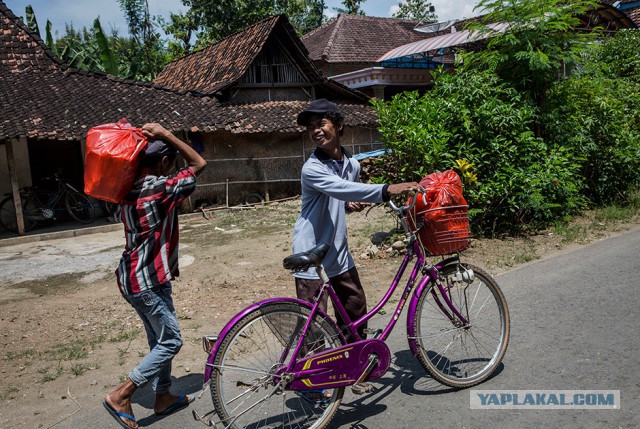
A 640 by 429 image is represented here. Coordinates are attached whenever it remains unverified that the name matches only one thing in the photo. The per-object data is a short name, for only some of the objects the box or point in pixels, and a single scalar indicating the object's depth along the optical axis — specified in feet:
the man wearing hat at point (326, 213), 10.90
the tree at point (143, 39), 92.73
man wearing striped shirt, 10.48
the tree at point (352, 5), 115.03
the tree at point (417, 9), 140.76
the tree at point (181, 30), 89.97
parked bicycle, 42.91
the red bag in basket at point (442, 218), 10.58
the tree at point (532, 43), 27.50
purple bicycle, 9.64
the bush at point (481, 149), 25.95
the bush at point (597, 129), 30.40
